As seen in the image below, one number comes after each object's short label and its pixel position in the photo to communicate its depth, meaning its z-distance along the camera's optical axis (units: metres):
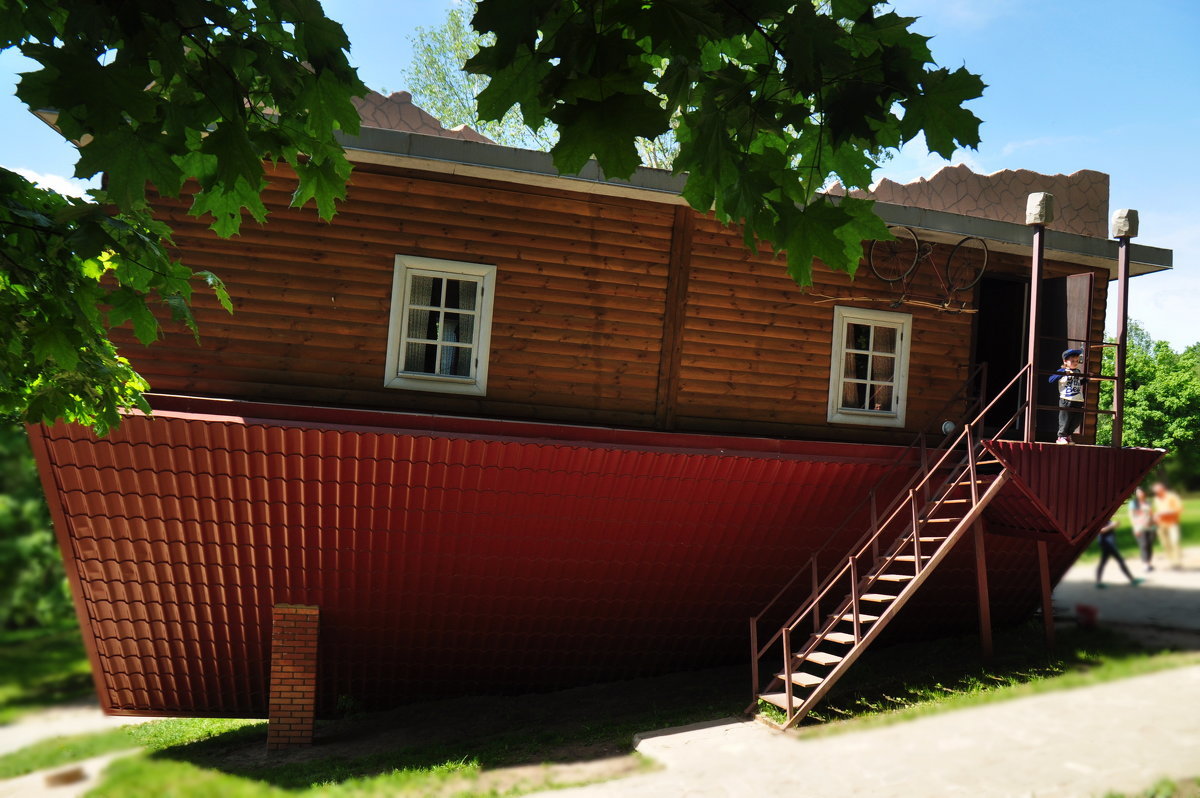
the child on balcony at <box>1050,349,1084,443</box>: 10.06
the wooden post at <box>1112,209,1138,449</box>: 10.10
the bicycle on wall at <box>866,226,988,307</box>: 10.89
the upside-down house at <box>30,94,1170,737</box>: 8.90
